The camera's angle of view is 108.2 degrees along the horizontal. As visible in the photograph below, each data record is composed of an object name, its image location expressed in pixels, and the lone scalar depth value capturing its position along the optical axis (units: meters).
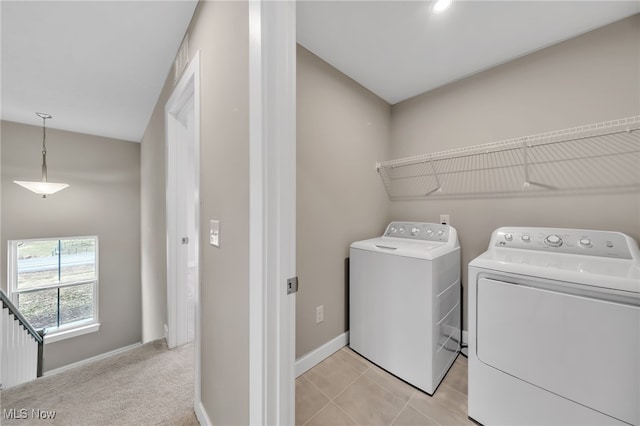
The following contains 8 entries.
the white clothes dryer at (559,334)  0.90
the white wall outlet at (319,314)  1.73
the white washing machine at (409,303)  1.42
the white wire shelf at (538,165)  1.36
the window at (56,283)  3.00
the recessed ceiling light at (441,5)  1.28
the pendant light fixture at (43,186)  2.38
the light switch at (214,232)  1.05
